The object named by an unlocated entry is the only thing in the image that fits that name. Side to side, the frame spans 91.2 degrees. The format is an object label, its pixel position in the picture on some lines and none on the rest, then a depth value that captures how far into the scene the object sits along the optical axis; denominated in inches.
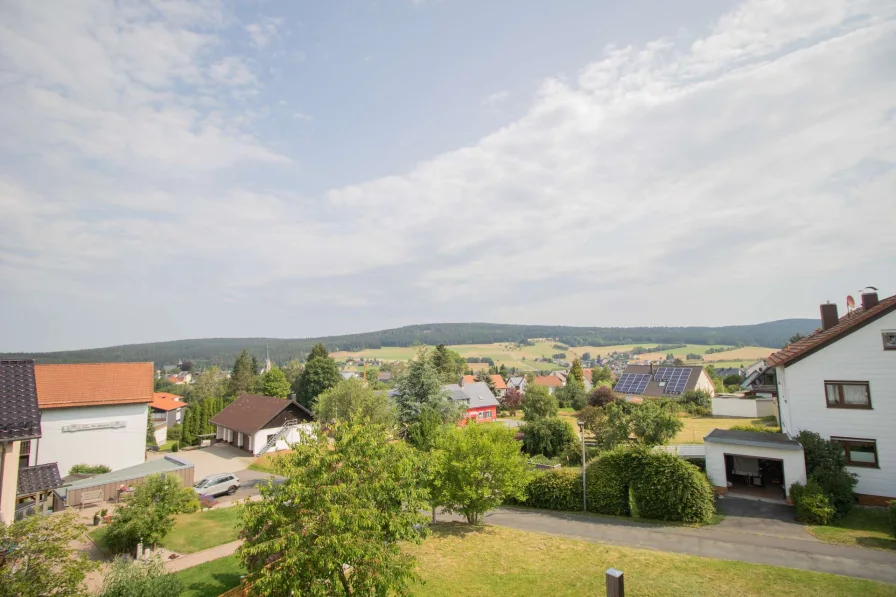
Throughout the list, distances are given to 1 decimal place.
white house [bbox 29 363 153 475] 1188.5
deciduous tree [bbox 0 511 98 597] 315.0
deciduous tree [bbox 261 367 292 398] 2687.0
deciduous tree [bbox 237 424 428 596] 366.0
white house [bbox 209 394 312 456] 1603.1
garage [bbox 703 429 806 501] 789.9
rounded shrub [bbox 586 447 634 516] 828.6
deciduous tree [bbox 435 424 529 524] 738.2
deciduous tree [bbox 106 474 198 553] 661.3
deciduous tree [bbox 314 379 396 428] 1387.8
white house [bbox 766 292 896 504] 775.7
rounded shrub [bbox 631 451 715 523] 746.8
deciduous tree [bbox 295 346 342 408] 2662.4
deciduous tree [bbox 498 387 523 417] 2824.8
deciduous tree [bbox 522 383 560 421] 1828.2
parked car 1084.5
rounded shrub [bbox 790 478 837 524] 693.9
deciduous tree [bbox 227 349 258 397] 2871.6
